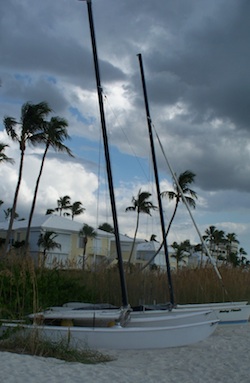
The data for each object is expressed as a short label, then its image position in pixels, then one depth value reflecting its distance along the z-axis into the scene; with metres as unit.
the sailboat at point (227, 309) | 15.83
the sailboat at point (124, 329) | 11.23
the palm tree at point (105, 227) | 64.97
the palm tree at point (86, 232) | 47.47
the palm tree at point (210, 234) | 80.26
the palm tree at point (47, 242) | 43.81
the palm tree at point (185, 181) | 37.00
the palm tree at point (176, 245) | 58.58
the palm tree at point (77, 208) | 72.25
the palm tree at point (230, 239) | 87.94
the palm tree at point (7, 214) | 90.81
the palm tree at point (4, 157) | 33.56
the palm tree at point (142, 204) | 43.19
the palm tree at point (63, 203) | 78.94
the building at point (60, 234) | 45.94
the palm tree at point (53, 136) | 32.28
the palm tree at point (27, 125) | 30.94
